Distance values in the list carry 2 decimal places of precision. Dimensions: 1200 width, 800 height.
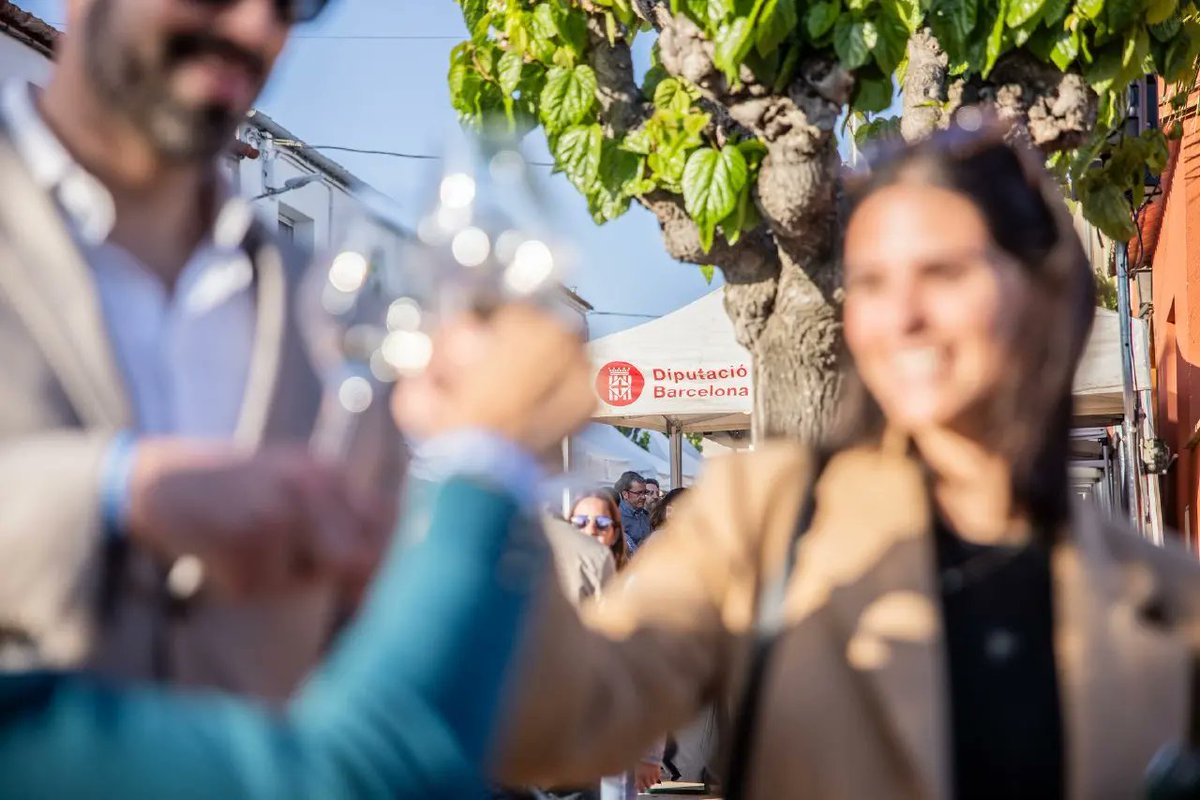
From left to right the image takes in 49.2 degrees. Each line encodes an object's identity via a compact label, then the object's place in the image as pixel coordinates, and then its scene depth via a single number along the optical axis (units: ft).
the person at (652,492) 34.76
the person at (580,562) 16.28
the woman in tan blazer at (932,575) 4.74
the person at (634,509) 27.99
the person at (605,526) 19.44
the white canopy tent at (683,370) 27.32
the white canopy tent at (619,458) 36.42
